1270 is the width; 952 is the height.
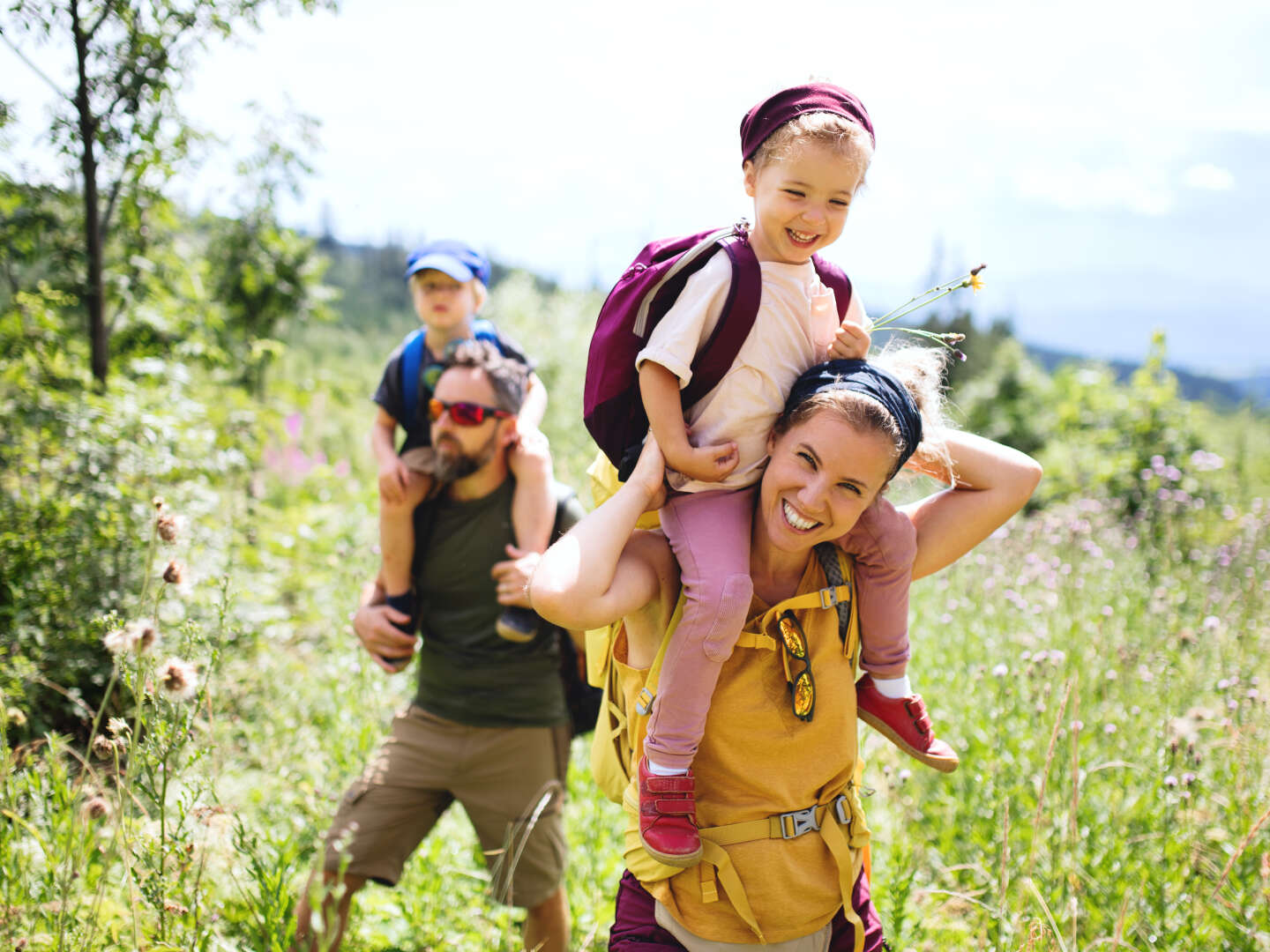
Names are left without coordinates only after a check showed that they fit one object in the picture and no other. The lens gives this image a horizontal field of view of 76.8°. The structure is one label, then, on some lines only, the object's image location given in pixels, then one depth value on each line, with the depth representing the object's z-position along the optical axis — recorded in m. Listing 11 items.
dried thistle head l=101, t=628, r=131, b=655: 1.66
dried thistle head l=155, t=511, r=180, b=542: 1.81
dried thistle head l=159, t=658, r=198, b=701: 1.80
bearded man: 2.64
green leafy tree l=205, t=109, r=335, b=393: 5.27
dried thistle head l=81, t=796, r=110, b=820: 1.97
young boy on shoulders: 2.77
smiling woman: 1.56
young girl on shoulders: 1.59
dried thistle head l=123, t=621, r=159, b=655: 1.64
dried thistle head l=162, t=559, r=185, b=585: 1.75
